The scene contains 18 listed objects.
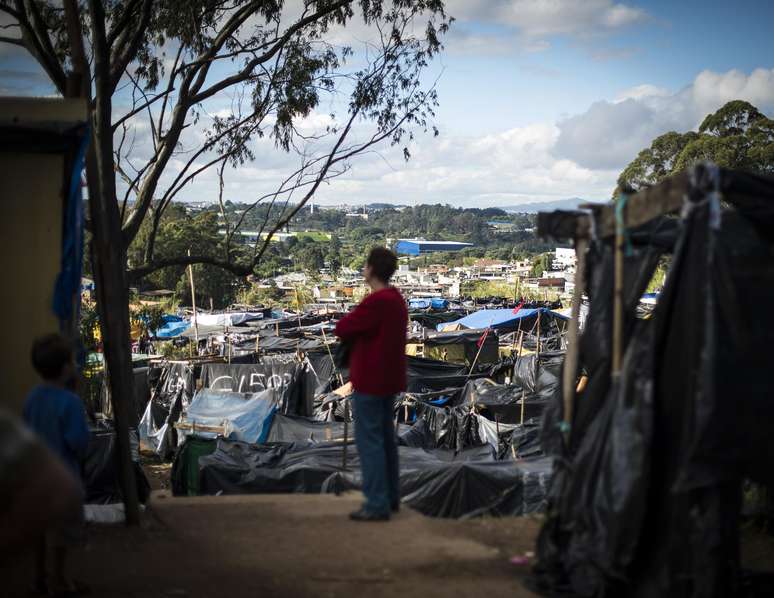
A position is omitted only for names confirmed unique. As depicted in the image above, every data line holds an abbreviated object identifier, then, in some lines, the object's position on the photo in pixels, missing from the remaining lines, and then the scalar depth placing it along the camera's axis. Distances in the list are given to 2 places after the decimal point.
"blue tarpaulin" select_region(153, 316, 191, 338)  42.43
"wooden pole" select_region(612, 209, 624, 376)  4.77
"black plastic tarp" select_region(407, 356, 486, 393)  23.98
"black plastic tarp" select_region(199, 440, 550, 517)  10.70
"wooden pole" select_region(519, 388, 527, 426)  18.12
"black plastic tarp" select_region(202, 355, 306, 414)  22.23
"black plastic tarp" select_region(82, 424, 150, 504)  11.37
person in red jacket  6.01
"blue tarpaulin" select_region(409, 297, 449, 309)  64.50
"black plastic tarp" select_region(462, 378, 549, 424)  19.53
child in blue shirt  4.61
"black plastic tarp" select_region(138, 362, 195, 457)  20.31
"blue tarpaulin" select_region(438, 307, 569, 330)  33.03
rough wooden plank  4.43
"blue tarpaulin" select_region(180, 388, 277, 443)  17.61
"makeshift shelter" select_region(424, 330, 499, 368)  31.70
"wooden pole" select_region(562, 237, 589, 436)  5.29
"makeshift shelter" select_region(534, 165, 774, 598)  4.20
